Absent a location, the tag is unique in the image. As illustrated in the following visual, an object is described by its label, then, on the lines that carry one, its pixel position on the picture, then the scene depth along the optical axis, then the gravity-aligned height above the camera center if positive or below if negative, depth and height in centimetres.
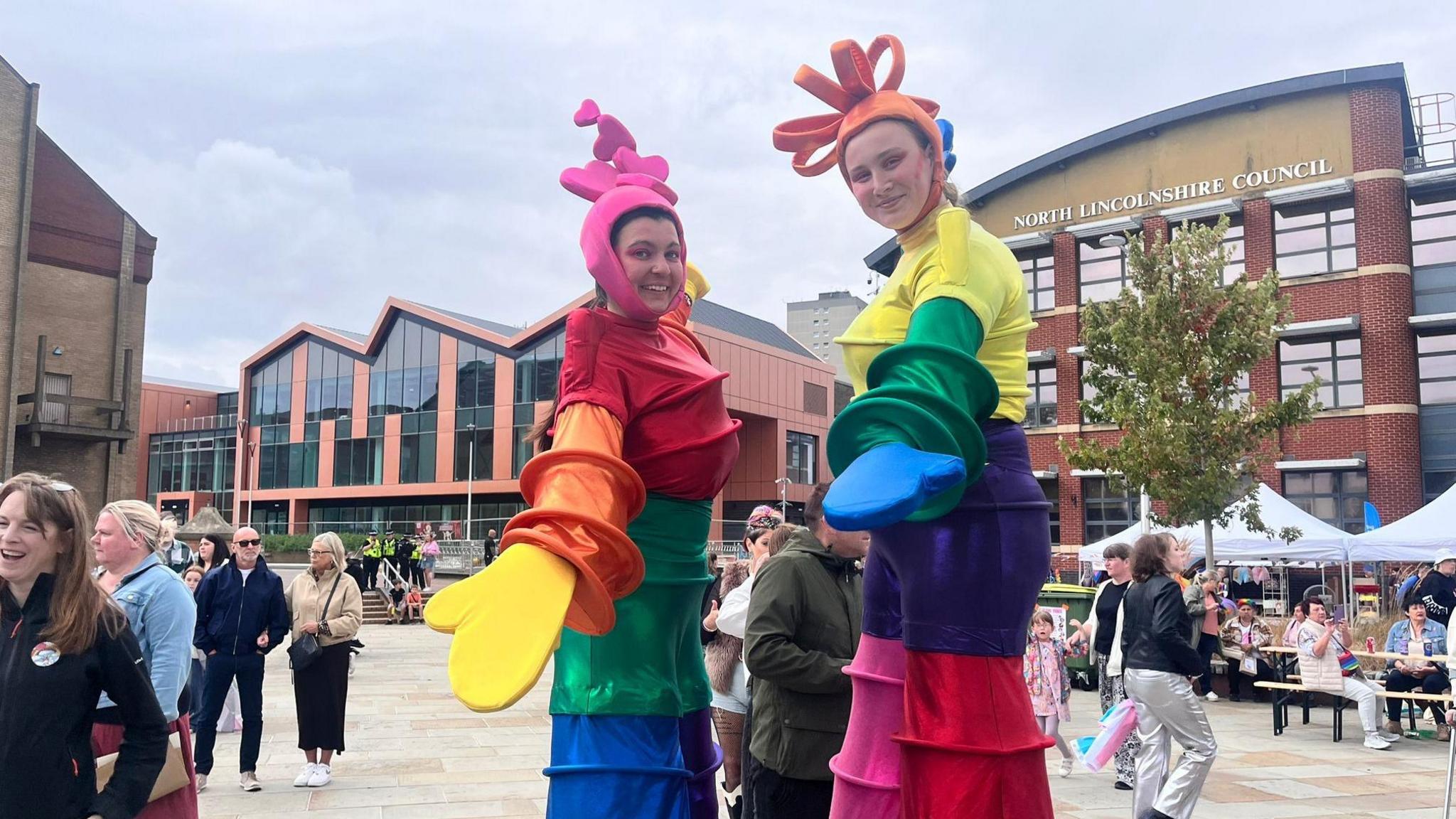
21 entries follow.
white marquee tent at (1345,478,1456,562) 1505 -13
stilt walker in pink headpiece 226 +0
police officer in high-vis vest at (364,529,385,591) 2614 -94
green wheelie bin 1415 -101
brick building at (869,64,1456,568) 2547 +674
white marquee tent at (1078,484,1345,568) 1697 -22
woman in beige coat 768 -106
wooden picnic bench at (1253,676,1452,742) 1038 -172
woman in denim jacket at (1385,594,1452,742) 1074 -134
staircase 2464 -195
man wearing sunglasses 759 -81
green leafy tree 1703 +227
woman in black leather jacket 570 -93
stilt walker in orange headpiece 222 +8
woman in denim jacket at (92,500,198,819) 402 -31
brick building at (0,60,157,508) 3138 +631
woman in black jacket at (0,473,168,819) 283 -41
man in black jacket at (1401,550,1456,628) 1173 -70
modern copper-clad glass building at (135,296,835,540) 4362 +434
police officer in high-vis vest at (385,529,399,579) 2731 -70
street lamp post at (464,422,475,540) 4326 +123
